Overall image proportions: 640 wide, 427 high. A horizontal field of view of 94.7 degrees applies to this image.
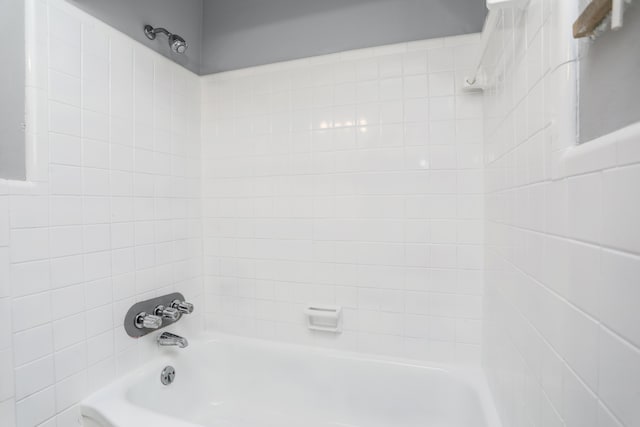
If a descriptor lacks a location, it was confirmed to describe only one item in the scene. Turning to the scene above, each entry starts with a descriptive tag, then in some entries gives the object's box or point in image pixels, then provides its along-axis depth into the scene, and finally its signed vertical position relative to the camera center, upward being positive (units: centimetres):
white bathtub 139 -92
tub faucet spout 151 -67
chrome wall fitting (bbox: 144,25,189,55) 149 +89
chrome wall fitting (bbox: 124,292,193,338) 140 -52
